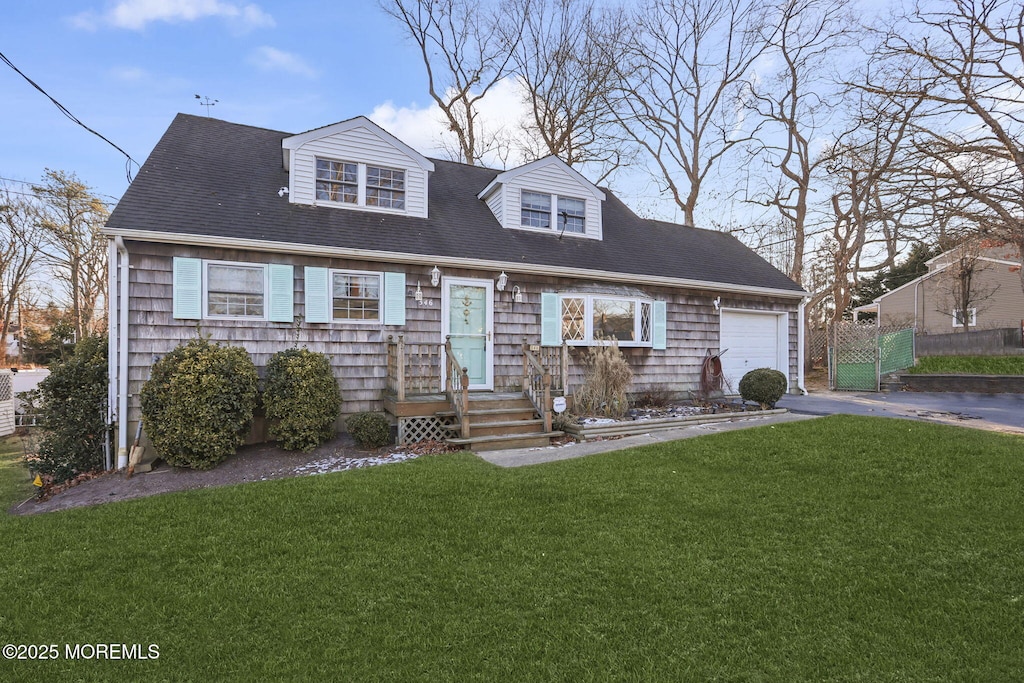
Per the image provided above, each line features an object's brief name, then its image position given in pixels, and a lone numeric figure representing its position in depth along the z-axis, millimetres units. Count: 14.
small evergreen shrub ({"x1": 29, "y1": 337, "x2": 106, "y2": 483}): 6801
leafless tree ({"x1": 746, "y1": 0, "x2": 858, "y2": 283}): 18297
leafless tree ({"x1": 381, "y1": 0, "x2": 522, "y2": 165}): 18375
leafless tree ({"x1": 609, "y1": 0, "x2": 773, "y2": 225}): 19328
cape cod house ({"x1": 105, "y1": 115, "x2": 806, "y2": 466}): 7172
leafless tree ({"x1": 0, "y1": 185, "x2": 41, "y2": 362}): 19250
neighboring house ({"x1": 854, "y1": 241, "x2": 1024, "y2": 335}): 21594
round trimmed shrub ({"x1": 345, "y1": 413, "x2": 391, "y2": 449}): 7004
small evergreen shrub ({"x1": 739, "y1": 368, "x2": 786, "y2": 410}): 9281
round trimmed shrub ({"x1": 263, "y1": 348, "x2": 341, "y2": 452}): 6832
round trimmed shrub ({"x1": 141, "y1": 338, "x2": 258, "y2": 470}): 6199
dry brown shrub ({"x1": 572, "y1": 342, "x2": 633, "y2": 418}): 8883
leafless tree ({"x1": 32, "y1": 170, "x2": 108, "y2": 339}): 18781
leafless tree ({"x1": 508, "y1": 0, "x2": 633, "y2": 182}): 18844
